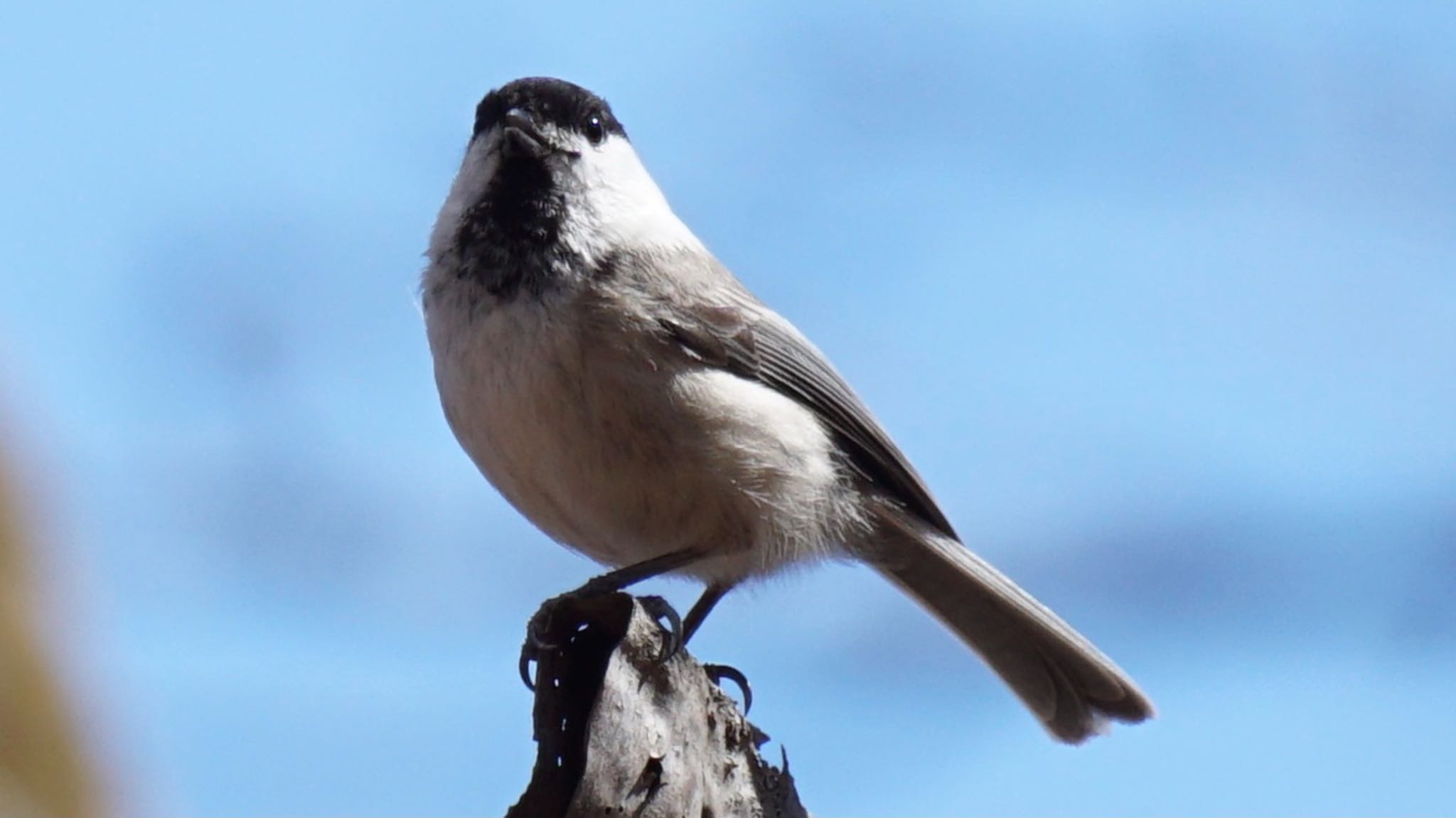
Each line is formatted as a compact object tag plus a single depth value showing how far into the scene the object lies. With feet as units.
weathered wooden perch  10.58
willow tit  10.73
